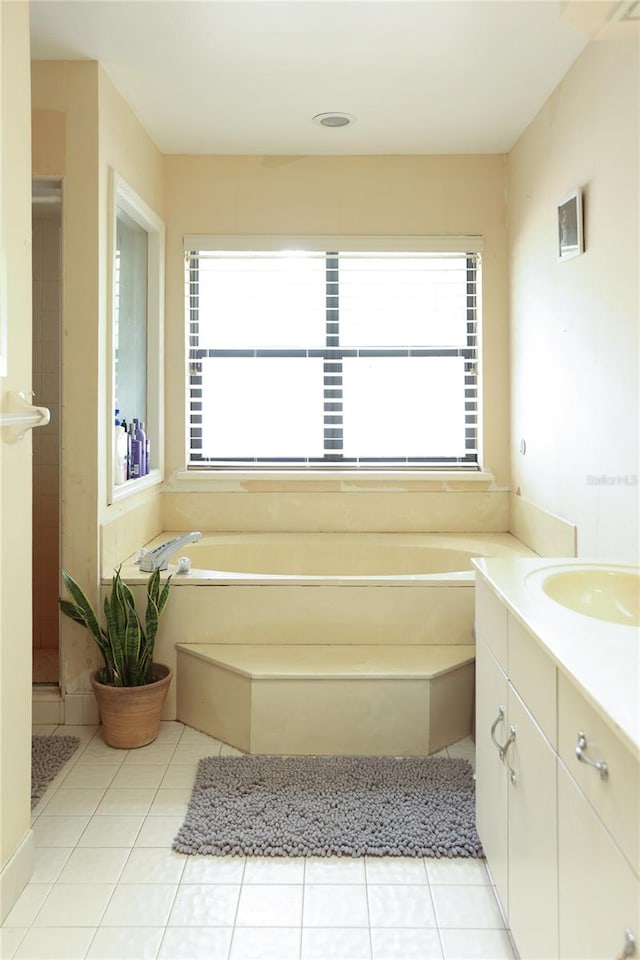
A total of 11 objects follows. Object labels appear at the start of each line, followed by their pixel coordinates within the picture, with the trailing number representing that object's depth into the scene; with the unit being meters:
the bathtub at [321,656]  2.58
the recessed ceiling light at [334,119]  3.19
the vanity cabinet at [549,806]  0.98
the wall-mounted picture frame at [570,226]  2.63
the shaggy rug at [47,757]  2.38
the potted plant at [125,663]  2.62
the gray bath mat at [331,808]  2.02
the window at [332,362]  3.85
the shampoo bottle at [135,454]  3.36
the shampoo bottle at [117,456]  3.12
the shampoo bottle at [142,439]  3.40
